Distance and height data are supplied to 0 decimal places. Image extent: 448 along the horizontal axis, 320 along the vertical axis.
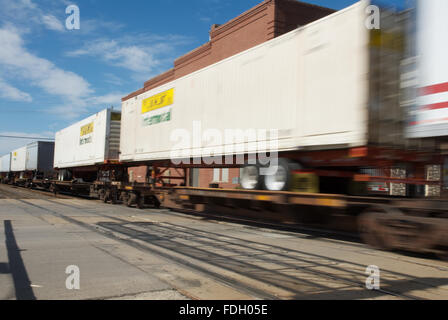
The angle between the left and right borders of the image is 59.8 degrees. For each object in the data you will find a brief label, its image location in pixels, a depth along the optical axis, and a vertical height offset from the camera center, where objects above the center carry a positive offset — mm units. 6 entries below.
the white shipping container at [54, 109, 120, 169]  19578 +2001
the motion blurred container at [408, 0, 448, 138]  6215 +1915
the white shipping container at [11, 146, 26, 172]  38944 +1473
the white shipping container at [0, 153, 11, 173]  48931 +1293
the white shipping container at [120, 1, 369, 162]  7500 +2217
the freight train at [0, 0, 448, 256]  6875 +1320
